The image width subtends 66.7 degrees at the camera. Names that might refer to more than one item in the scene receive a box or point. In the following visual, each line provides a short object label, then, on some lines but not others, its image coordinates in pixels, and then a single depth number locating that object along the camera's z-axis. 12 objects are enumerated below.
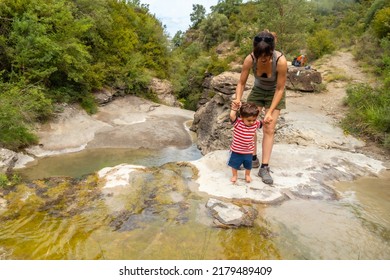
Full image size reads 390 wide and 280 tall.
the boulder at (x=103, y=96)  14.62
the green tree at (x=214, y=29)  38.25
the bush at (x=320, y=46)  19.95
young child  3.99
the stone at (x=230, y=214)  3.34
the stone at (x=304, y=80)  11.84
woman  3.62
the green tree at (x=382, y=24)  15.84
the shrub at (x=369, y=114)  6.87
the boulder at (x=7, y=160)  6.55
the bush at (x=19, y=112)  8.01
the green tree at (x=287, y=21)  21.11
